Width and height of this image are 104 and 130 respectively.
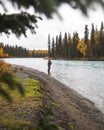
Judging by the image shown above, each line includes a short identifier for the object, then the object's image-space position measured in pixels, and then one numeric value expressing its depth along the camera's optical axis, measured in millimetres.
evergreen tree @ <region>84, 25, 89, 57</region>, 67111
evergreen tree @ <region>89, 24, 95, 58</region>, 63590
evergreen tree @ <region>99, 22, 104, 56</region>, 61339
